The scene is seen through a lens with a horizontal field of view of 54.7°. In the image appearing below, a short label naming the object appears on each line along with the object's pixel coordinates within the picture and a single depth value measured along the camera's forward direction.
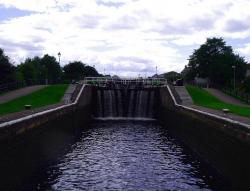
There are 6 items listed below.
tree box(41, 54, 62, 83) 74.25
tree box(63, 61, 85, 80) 74.43
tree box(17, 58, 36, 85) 57.46
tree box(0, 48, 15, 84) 33.19
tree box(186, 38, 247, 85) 49.57
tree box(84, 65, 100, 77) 80.90
